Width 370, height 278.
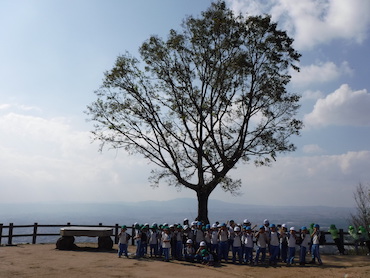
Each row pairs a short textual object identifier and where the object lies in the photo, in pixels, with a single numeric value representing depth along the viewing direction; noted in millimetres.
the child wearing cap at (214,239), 14602
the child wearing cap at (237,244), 14008
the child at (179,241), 14974
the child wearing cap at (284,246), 14359
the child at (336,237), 17031
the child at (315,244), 13695
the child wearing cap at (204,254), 13477
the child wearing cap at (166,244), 14320
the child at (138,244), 15227
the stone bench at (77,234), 17547
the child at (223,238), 14250
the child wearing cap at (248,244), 13938
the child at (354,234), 17094
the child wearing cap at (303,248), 13508
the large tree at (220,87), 20500
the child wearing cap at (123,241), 15117
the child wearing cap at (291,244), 13602
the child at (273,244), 13734
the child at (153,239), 15273
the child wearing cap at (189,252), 14195
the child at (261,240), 13734
